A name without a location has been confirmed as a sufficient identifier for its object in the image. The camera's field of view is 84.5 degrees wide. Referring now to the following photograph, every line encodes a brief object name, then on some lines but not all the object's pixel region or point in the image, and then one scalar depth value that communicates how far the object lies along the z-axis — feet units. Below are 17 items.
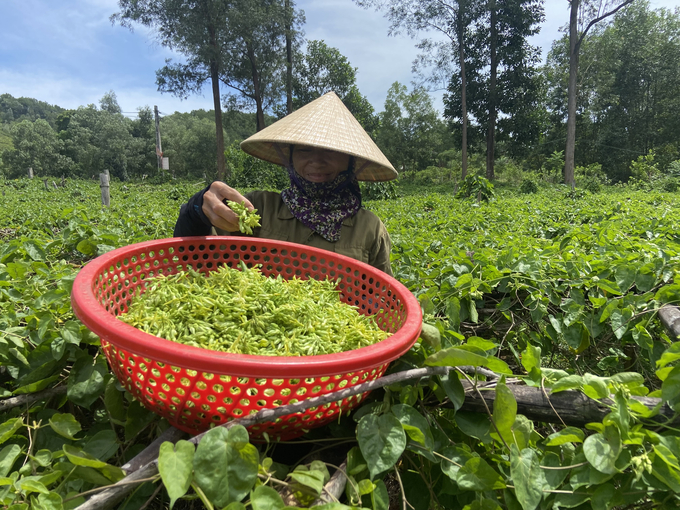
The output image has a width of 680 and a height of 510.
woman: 6.52
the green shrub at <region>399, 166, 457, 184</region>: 108.38
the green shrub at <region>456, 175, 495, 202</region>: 33.22
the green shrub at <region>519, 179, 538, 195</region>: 55.02
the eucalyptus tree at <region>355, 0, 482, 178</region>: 70.85
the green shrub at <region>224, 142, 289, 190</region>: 68.80
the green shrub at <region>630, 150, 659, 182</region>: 63.87
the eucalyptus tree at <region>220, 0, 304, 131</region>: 65.72
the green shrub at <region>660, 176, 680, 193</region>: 45.68
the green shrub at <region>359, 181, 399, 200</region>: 52.90
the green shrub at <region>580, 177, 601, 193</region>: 51.17
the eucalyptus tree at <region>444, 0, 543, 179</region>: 75.20
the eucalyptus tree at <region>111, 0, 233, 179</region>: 63.77
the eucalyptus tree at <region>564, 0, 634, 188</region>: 55.98
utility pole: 101.98
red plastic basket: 2.20
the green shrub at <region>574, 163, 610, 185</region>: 85.92
